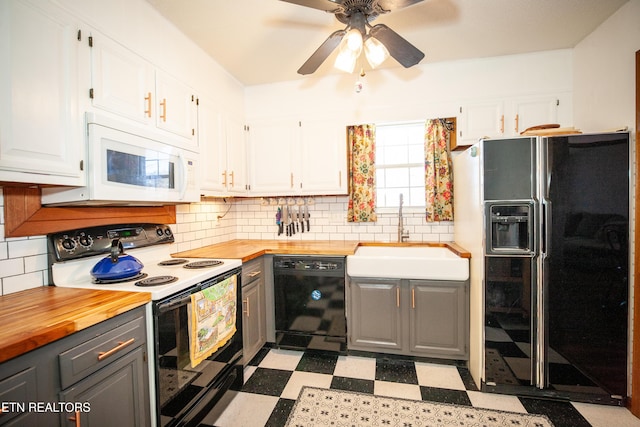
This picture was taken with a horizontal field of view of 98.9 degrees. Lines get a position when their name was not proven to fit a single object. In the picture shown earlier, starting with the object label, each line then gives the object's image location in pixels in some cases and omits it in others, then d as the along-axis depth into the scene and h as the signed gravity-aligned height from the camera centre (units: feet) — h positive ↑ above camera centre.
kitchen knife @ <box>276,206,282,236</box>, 9.86 -0.27
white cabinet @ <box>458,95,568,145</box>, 7.67 +2.60
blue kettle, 4.72 -0.99
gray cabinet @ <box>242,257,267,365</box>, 6.95 -2.67
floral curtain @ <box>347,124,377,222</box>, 9.18 +1.26
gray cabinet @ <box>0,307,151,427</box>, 2.72 -1.93
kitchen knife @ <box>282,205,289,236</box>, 9.85 -0.20
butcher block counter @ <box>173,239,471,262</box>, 7.21 -1.15
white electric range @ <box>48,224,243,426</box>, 4.22 -1.54
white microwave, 4.30 +0.75
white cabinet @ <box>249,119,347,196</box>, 8.89 +1.74
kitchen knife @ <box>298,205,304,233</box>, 9.91 -0.28
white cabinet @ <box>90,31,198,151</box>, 4.63 +2.38
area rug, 5.27 -4.14
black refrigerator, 5.64 -1.24
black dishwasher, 7.63 -2.64
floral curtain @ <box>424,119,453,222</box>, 8.62 +1.18
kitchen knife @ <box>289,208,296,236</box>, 9.90 -0.35
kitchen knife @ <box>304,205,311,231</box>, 9.91 -0.17
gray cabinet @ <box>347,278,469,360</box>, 7.07 -2.91
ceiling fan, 4.54 +3.23
